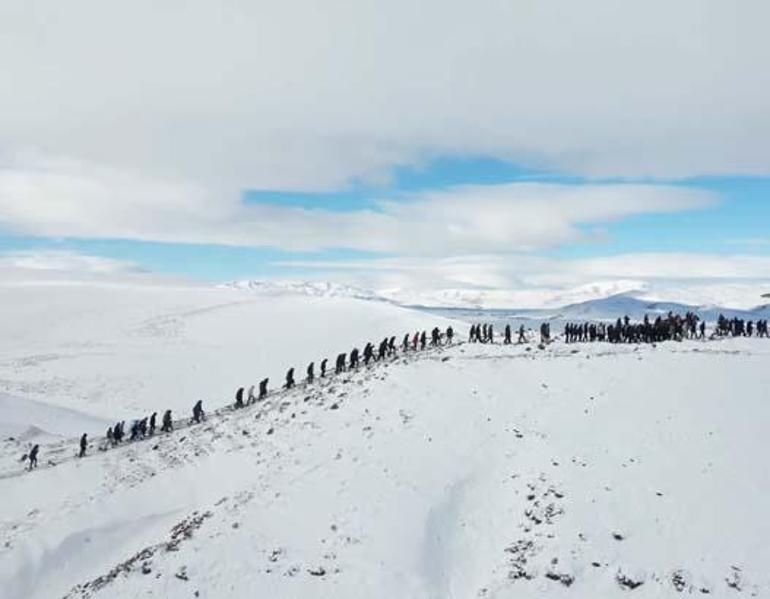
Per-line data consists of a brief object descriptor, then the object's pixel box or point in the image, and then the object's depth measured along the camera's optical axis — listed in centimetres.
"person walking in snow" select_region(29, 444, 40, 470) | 3405
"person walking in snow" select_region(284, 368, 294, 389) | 4256
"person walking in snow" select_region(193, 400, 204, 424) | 3947
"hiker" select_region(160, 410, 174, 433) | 3894
